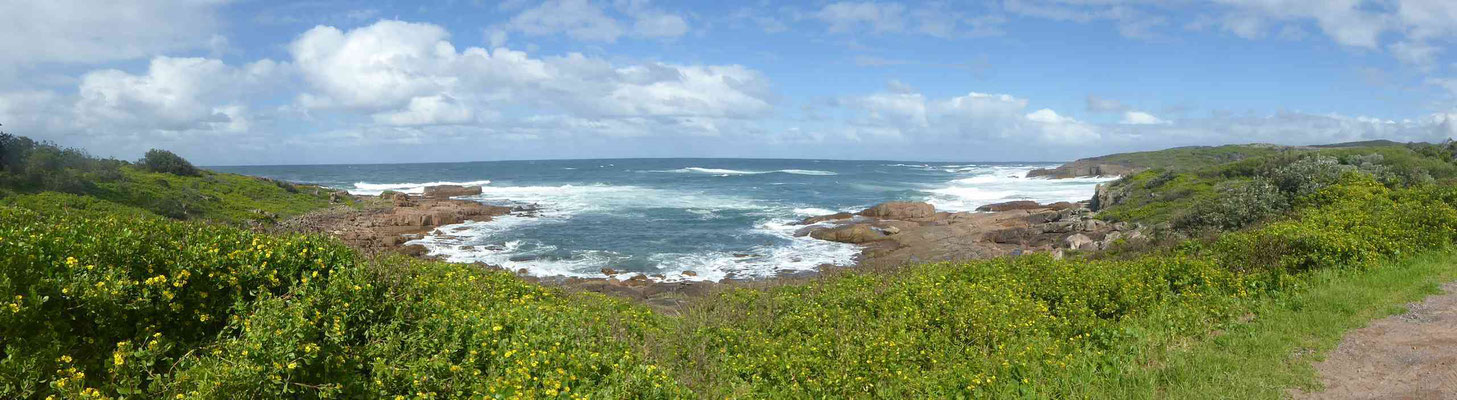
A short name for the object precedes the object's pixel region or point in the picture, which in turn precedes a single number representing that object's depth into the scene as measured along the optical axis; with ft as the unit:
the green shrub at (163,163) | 138.00
